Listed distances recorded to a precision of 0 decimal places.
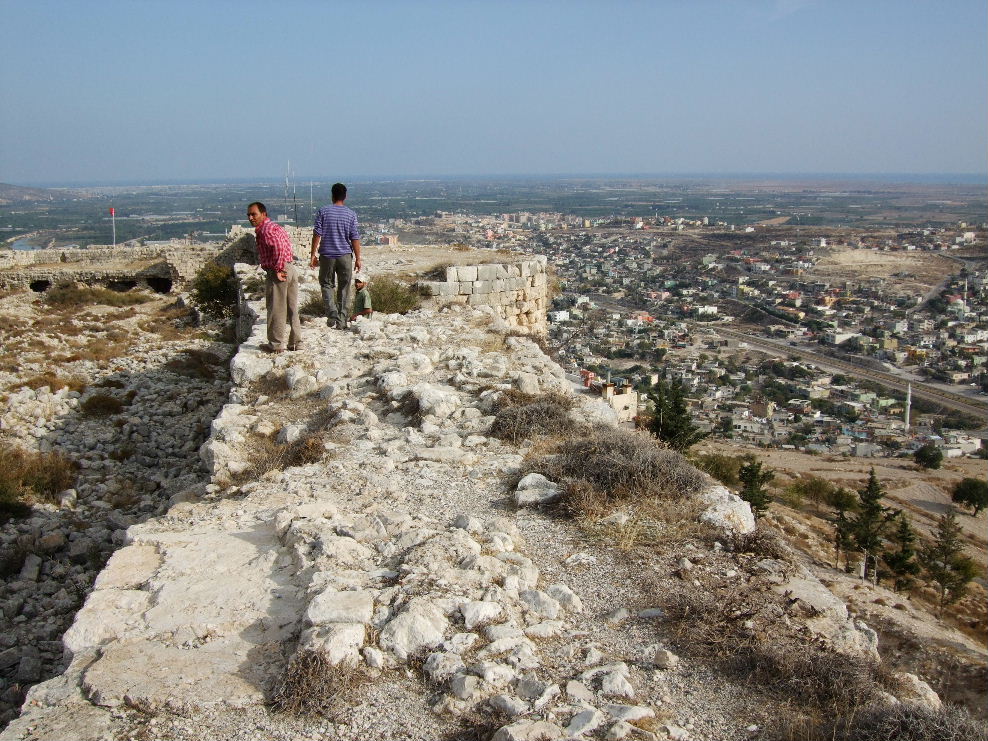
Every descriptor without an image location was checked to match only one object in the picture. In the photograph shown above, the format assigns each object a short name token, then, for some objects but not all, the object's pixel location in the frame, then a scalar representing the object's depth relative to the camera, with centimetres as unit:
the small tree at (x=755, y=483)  1356
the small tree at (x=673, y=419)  1530
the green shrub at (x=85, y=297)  1788
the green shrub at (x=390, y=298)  928
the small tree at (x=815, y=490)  1806
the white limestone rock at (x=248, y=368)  654
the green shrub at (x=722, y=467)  1616
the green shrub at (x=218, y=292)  1451
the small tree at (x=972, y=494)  1941
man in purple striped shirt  758
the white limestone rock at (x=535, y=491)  405
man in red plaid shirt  670
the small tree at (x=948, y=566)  1238
